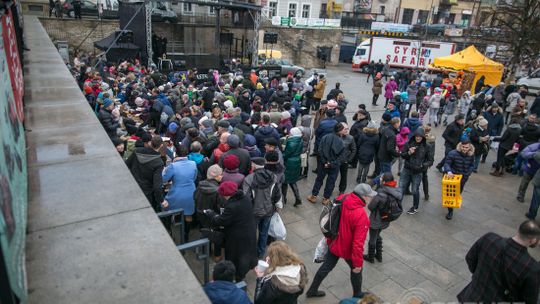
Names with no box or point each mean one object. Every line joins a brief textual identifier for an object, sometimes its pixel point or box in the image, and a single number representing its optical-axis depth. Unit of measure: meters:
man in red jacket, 4.27
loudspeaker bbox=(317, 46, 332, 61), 33.81
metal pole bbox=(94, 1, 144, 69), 18.39
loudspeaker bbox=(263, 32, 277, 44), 25.44
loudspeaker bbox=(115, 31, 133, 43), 19.94
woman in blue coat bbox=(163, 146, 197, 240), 5.41
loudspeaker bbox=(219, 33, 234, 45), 24.71
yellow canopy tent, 19.78
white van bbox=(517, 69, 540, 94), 22.47
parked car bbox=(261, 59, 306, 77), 25.31
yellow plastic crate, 6.97
